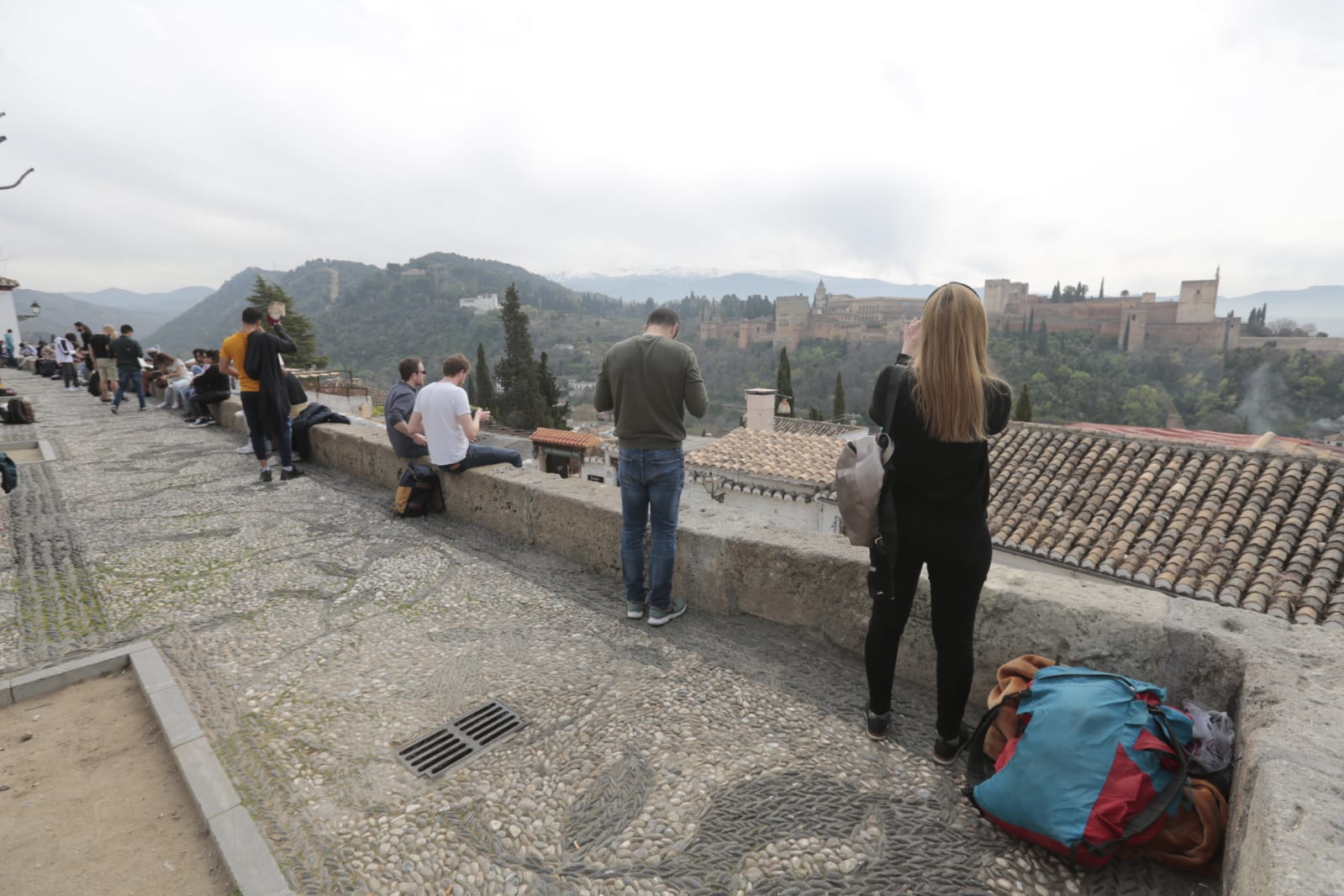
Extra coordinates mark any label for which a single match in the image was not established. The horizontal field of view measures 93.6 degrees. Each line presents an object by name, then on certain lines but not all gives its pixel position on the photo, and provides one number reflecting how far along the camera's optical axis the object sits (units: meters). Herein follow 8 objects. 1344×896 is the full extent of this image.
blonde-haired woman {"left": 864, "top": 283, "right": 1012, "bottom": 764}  1.99
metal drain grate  2.22
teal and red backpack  1.67
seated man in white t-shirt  4.67
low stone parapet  1.29
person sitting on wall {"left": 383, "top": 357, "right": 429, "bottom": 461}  4.95
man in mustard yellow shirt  5.66
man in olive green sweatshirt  3.09
